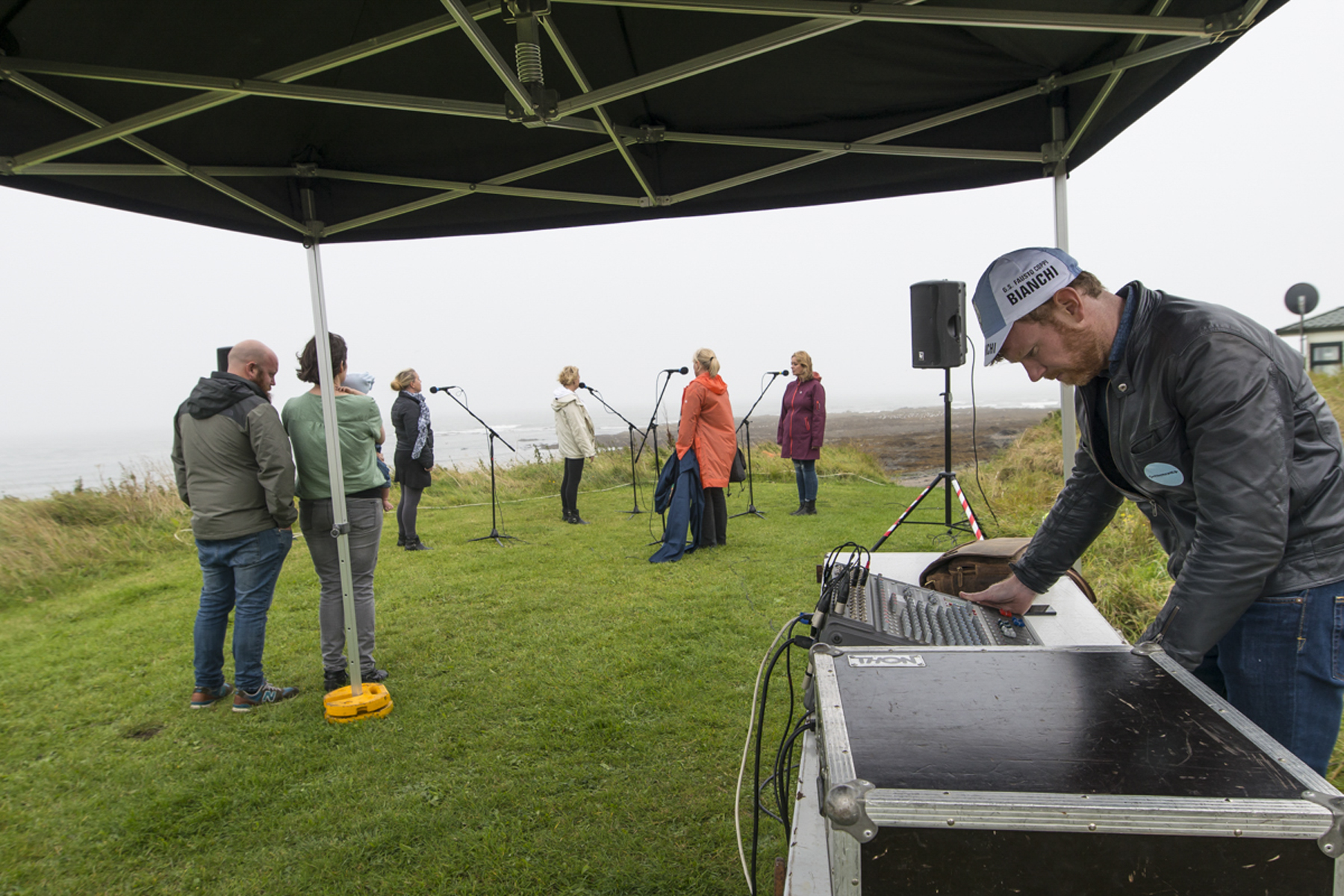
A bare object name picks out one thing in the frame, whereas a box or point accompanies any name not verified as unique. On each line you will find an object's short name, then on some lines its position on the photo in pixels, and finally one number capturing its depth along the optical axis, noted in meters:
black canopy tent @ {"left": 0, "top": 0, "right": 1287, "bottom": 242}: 1.91
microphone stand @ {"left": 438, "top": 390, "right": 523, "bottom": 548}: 7.23
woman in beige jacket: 7.98
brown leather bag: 2.30
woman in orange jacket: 6.17
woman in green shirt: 3.51
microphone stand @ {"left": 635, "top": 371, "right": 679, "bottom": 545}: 7.36
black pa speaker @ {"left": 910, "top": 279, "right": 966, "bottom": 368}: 6.11
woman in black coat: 6.76
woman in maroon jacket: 8.05
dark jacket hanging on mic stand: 6.30
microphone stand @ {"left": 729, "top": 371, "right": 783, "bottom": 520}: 8.17
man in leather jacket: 1.21
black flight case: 0.81
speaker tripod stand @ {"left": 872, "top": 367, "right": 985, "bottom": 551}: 5.93
